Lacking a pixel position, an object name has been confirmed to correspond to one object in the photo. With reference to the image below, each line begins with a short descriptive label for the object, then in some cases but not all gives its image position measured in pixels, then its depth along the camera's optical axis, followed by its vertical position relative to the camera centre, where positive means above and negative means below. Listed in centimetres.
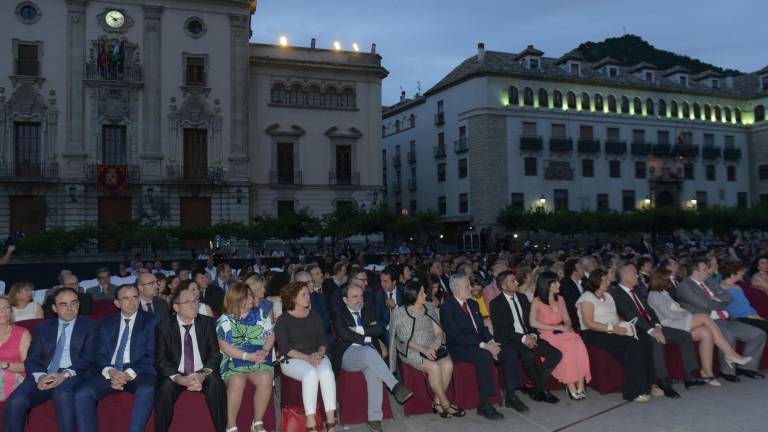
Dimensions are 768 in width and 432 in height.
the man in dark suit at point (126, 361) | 581 -128
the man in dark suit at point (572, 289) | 887 -86
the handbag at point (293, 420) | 610 -190
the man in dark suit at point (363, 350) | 666 -136
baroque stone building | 3209 +745
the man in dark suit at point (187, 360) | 604 -128
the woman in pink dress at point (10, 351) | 605 -111
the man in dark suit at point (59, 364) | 568 -125
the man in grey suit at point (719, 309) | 837 -119
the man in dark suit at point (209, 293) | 1030 -91
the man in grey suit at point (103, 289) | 1152 -89
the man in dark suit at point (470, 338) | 709 -132
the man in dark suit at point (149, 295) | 845 -75
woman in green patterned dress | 642 -124
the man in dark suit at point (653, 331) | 770 -134
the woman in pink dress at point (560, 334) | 755 -132
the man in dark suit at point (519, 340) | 753 -140
